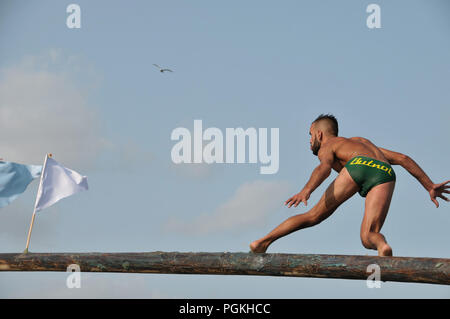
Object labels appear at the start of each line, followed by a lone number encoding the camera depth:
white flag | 8.15
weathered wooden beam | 5.93
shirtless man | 6.55
